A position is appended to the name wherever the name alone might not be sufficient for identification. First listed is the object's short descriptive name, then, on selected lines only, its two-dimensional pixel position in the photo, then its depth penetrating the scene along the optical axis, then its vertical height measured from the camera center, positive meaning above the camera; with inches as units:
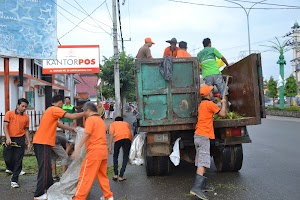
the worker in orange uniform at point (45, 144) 215.3 -20.5
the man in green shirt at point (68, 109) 439.9 +1.6
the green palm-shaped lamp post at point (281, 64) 1363.2 +156.2
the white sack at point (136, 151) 312.9 -37.0
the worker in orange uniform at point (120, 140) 288.4 -24.7
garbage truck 259.8 +2.3
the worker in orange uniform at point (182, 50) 310.3 +49.9
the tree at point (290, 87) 1784.0 +88.0
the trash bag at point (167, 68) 259.8 +28.8
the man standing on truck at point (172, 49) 325.7 +53.8
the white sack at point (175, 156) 263.6 -35.3
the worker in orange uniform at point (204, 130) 225.5 -14.8
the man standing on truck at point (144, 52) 332.5 +52.1
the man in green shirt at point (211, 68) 292.8 +31.5
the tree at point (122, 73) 1152.8 +115.6
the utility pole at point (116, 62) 669.9 +87.5
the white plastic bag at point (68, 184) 215.5 -44.3
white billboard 735.1 +100.7
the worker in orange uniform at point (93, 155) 198.4 -25.4
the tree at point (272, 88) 1968.3 +95.2
